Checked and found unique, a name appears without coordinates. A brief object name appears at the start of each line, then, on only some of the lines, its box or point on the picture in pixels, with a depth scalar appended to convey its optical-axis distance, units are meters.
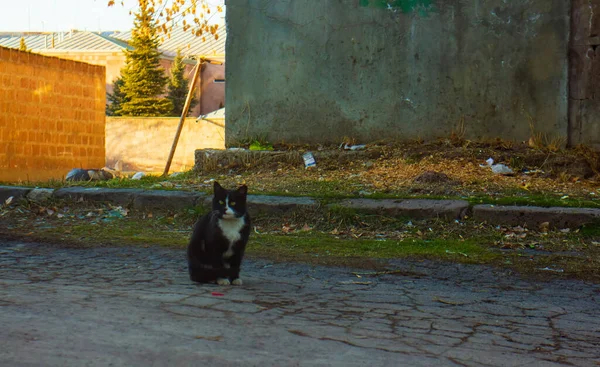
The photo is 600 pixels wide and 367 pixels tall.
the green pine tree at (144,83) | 41.94
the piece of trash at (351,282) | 4.89
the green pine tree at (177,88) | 45.66
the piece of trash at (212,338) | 3.16
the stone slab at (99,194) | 8.36
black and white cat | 4.72
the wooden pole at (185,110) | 15.54
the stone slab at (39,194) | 8.69
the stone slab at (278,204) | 7.45
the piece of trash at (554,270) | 5.35
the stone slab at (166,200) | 7.95
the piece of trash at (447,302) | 4.28
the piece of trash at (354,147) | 9.85
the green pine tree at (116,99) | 43.84
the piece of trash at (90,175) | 13.75
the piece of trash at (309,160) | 9.65
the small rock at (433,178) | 8.29
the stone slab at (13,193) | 8.82
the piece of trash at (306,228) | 7.11
